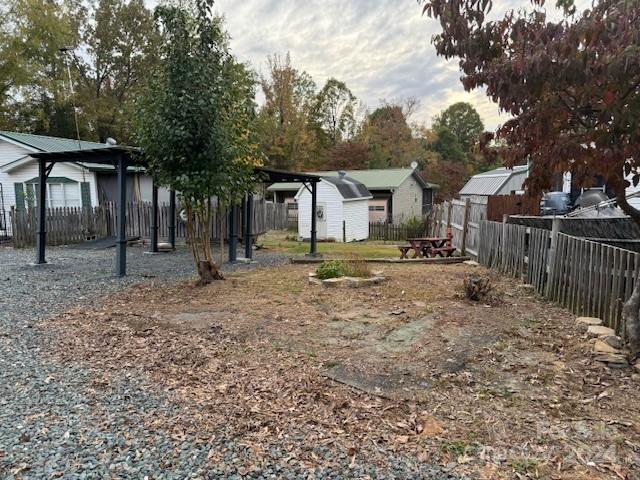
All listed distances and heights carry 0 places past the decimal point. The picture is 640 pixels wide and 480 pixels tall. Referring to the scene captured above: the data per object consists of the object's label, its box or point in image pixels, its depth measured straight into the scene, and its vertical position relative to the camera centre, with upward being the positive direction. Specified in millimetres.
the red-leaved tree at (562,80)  3348 +995
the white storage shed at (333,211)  23422 -382
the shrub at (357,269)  8023 -1157
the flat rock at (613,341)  4246 -1249
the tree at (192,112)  6977 +1391
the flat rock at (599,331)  4570 -1246
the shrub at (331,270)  7984 -1173
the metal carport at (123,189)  8953 +264
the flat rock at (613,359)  3965 -1321
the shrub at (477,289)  6453 -1167
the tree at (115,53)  33875 +11035
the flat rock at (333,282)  7660 -1316
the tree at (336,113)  41656 +8270
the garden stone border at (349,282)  7660 -1307
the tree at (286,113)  34875 +6985
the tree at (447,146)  46222 +6003
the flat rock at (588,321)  5023 -1257
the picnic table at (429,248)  12023 -1132
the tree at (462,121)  54281 +10046
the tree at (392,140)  42094 +5957
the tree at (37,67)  27344 +8178
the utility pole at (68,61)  27922 +9082
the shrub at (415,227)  22594 -1104
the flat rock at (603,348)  4109 -1266
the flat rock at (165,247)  13625 -1380
